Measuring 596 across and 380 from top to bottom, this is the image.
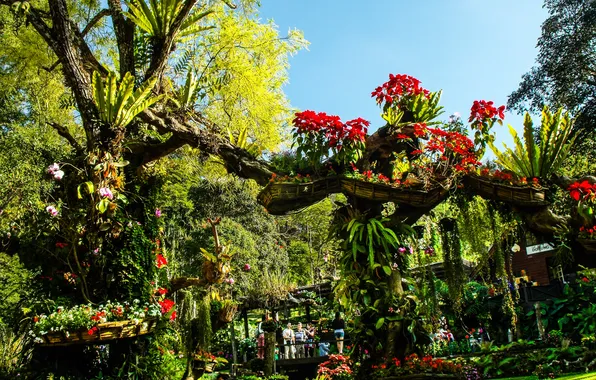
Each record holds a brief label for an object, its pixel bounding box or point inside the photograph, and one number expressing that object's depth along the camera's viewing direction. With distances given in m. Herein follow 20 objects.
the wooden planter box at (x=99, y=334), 5.03
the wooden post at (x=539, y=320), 10.02
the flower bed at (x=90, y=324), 5.02
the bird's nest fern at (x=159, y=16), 6.09
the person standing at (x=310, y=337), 13.29
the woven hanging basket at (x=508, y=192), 6.27
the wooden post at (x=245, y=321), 15.09
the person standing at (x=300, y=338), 13.09
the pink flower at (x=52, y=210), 5.28
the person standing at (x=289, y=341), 12.92
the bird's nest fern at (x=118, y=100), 5.65
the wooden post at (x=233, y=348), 13.01
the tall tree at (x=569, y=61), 12.24
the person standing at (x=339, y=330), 10.95
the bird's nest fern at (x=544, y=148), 6.34
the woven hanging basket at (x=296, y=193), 6.44
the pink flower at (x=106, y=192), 5.40
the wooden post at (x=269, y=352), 10.45
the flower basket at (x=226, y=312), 7.95
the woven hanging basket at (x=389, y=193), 6.36
